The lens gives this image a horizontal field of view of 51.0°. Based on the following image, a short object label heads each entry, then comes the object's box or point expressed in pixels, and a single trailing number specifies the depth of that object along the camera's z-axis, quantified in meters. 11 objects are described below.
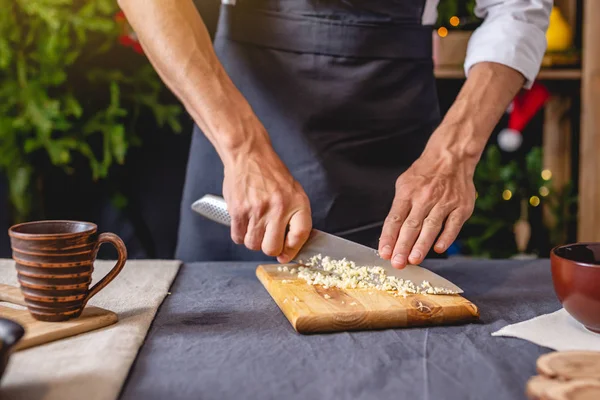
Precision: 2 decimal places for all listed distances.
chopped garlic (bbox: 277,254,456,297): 0.93
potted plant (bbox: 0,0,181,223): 2.09
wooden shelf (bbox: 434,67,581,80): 2.30
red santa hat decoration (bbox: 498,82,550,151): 2.40
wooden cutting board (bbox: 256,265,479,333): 0.81
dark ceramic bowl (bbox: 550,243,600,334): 0.74
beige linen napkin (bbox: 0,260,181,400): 0.62
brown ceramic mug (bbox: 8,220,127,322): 0.76
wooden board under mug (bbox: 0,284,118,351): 0.73
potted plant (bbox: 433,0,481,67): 2.29
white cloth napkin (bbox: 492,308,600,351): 0.75
